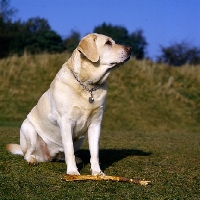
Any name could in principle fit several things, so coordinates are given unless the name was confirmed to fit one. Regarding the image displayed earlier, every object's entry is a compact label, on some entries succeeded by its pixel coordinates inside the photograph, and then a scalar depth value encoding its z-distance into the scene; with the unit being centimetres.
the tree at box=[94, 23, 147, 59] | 7275
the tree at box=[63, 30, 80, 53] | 6469
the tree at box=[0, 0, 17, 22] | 3860
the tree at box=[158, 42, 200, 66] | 4722
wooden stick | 499
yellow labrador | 561
